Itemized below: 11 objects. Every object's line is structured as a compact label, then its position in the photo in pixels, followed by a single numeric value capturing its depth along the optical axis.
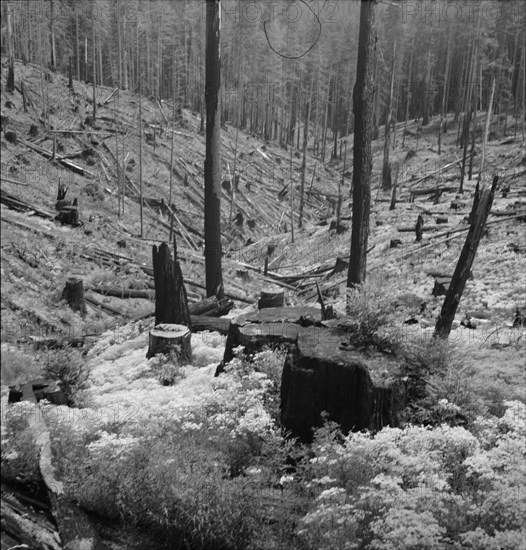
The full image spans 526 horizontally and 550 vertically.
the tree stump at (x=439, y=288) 11.20
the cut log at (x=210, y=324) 7.62
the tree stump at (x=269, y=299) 8.19
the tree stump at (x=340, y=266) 14.20
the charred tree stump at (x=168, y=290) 5.11
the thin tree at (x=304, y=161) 25.20
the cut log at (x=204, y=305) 8.29
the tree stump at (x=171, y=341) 5.75
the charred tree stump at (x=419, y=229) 16.62
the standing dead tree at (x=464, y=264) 6.69
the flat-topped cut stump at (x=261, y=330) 5.55
